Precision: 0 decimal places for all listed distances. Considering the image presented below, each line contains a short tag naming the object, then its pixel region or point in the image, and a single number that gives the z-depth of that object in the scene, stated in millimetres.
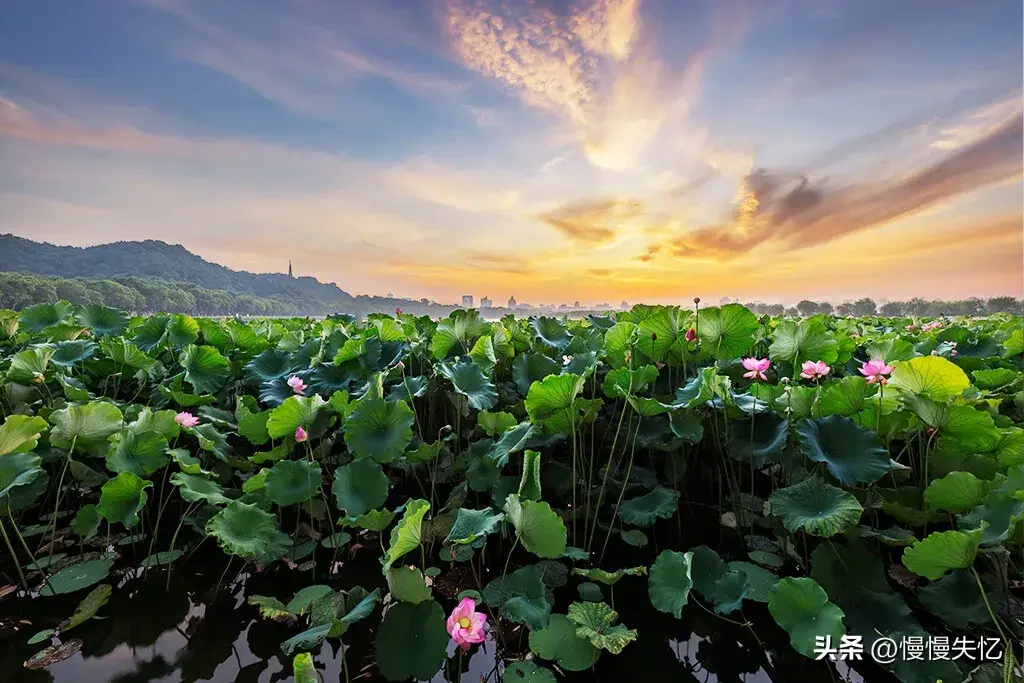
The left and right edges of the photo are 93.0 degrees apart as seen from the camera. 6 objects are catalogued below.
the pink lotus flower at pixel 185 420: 1660
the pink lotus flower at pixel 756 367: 1661
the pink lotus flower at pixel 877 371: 1375
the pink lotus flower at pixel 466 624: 1030
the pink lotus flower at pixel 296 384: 1809
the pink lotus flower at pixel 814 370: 1554
